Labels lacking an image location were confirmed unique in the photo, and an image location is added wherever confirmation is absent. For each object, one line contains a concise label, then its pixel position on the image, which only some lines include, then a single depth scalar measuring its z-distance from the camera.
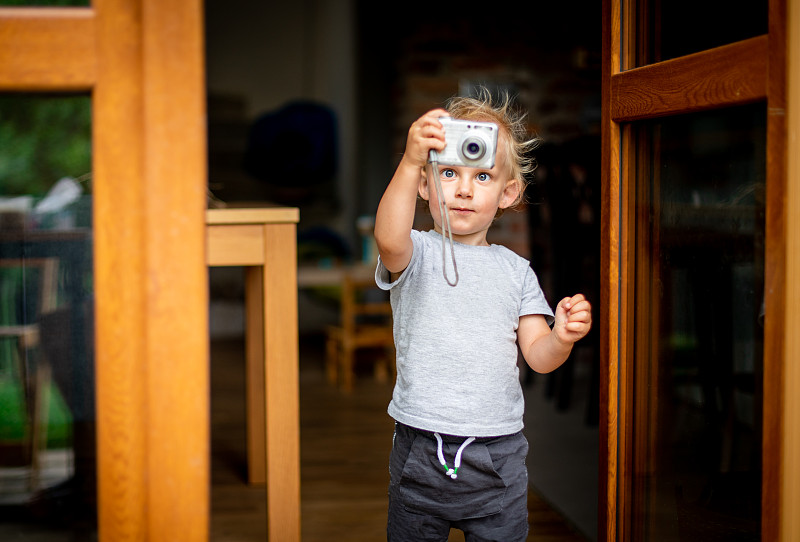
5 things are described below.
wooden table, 1.64
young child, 1.27
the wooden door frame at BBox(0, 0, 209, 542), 1.08
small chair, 3.70
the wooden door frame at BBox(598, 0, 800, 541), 0.98
